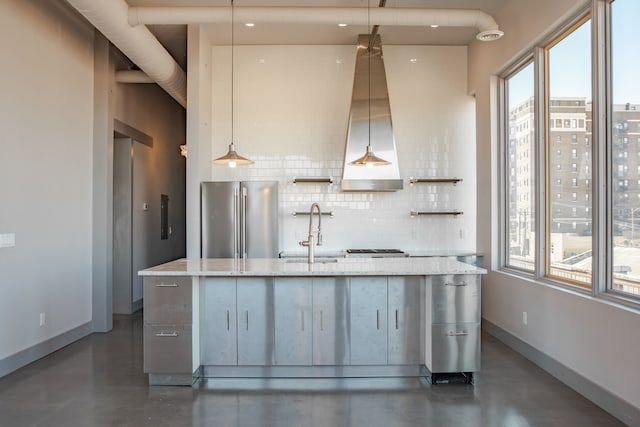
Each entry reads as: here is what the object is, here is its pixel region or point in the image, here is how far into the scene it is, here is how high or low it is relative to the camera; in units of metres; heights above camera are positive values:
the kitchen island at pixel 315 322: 3.74 -0.87
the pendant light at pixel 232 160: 4.21 +0.51
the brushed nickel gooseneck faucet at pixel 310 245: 4.09 -0.27
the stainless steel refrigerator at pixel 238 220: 5.74 -0.06
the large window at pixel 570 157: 3.66 +0.48
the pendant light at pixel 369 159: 4.30 +0.51
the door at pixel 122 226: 6.59 -0.15
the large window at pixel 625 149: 3.06 +0.44
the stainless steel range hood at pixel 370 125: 5.83 +1.12
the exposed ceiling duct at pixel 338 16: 4.71 +2.04
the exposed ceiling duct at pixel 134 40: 3.99 +1.72
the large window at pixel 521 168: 4.62 +0.47
